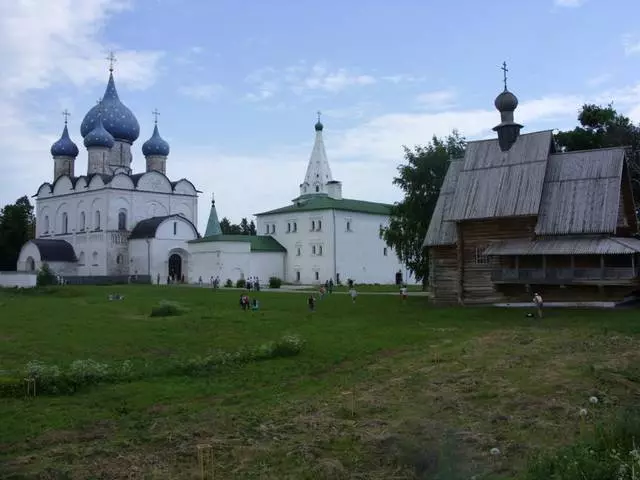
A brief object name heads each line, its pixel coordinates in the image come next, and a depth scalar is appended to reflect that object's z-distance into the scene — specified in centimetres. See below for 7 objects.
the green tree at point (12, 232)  6800
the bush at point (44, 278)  4259
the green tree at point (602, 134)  3453
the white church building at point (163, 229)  5678
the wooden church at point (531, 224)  2492
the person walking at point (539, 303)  2377
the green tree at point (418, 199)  3528
